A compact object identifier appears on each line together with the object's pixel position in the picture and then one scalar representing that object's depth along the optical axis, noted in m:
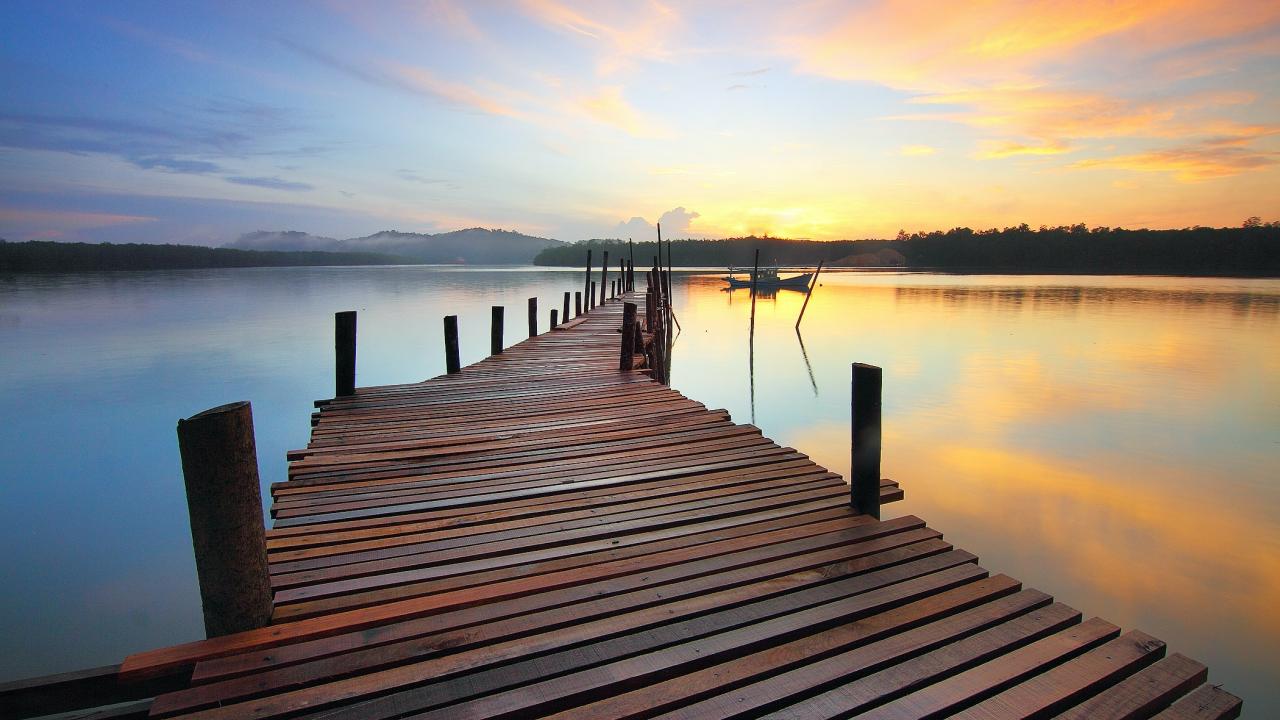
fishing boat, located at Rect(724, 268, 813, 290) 47.59
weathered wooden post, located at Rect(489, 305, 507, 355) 12.23
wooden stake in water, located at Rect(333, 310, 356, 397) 7.21
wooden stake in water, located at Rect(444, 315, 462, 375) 9.83
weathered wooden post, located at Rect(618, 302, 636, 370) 9.18
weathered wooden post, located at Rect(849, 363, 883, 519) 3.75
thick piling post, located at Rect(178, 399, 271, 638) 2.38
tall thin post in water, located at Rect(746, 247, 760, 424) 18.17
